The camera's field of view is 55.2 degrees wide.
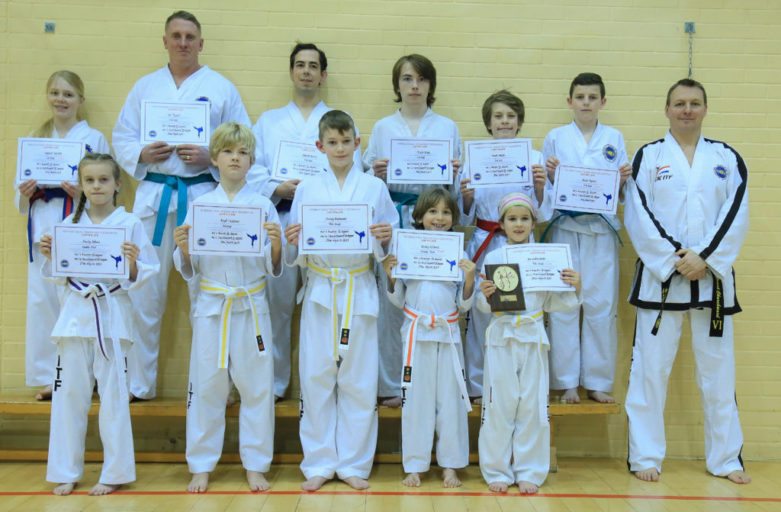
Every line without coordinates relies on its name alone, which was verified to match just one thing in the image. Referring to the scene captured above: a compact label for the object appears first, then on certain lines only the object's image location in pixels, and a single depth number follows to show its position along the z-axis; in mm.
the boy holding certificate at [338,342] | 4172
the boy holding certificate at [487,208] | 4633
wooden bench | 4551
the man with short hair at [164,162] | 4684
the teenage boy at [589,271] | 4742
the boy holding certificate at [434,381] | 4180
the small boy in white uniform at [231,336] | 4121
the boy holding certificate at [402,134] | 4695
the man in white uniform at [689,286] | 4504
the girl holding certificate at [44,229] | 4746
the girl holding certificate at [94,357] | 3990
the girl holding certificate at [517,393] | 4121
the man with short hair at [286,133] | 4824
